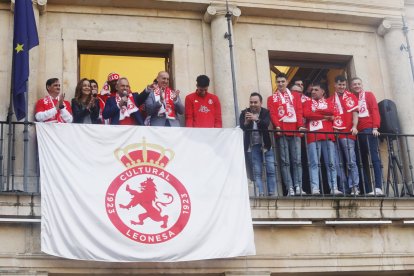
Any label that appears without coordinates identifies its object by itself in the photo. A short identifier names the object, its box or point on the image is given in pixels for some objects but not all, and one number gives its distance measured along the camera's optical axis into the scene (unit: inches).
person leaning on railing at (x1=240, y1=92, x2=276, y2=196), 519.8
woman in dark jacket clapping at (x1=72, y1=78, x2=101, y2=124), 510.9
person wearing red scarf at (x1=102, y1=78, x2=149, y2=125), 511.5
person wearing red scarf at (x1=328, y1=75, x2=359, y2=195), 531.2
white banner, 458.3
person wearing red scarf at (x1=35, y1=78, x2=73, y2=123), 500.4
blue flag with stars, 496.1
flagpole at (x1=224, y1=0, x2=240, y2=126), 541.6
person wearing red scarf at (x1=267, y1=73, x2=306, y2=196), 524.7
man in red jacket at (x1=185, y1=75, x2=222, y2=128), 530.0
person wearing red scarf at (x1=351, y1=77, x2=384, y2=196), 540.1
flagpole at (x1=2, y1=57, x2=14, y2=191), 479.2
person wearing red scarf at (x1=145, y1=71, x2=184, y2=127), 517.7
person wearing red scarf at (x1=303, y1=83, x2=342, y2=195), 525.7
